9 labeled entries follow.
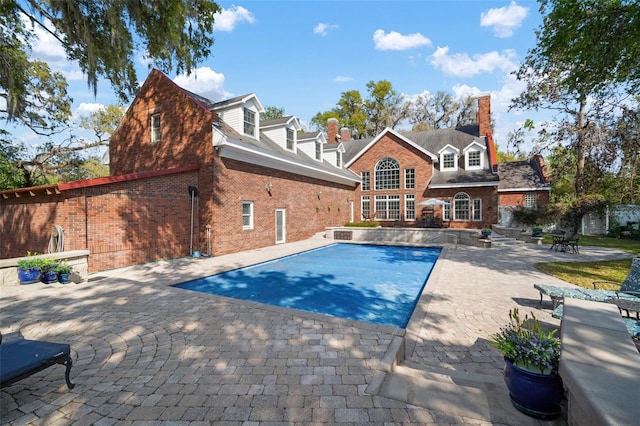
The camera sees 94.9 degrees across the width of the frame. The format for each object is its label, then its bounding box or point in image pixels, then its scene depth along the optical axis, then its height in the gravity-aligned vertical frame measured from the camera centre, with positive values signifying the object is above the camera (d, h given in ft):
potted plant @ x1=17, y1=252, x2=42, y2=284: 24.99 -4.55
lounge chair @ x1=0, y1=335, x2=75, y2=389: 9.00 -4.71
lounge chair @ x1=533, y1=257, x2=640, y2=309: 17.28 -5.10
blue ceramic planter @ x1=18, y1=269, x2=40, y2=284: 24.97 -5.01
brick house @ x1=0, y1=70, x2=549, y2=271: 33.73 +5.35
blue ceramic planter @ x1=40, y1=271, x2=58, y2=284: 25.40 -5.25
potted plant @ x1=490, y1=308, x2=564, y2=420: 8.79 -5.03
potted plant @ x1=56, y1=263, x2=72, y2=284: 25.59 -4.96
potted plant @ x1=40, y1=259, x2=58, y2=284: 25.40 -4.80
